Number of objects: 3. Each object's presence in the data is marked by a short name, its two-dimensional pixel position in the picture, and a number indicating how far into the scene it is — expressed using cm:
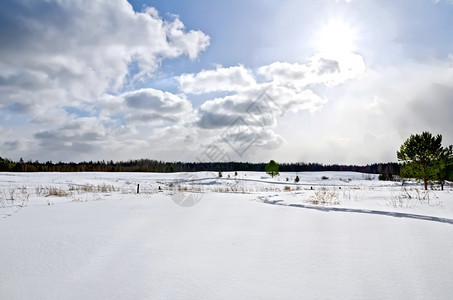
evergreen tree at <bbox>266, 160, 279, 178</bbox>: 5709
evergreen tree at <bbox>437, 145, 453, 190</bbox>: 2194
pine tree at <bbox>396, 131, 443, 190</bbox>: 2178
